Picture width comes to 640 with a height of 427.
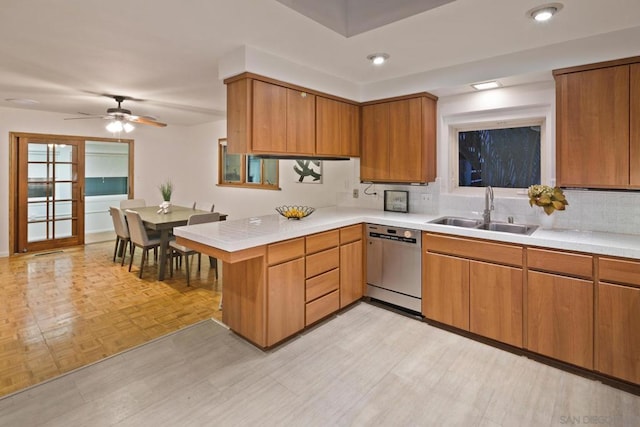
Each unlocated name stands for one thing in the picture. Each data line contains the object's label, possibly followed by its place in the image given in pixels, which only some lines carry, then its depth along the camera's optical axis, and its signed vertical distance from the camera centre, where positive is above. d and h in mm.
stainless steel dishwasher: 3074 -480
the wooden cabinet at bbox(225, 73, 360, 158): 2740 +845
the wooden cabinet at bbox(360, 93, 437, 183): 3346 +767
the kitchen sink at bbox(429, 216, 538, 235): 2883 -91
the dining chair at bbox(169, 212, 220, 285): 3927 -404
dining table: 4240 -120
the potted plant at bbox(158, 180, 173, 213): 5012 +193
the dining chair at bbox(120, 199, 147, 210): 5637 +167
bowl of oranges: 3191 +20
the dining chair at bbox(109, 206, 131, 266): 4762 -205
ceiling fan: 4453 +1256
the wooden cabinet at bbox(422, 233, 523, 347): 2531 -562
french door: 5648 +348
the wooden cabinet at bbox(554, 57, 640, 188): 2299 +631
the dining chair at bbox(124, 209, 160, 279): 4297 -270
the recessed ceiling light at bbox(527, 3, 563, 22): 1992 +1211
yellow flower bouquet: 2600 +129
